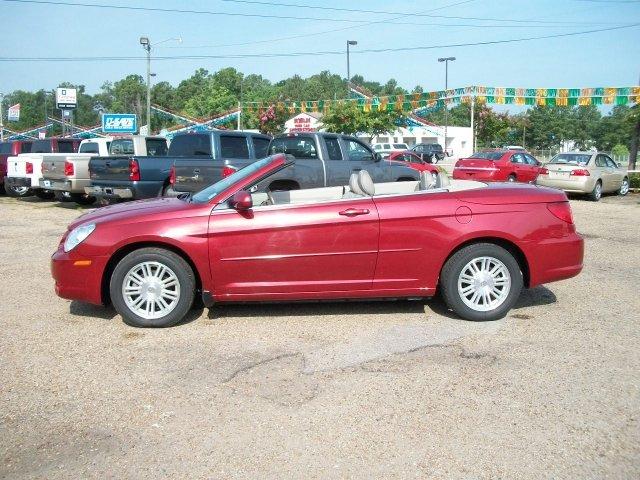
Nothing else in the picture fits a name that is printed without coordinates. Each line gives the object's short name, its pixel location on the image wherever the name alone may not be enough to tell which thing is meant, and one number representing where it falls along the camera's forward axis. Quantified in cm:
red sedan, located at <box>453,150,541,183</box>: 1961
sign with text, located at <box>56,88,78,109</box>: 4291
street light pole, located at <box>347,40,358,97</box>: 4209
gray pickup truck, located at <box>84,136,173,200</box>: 1227
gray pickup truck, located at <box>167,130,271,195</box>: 1104
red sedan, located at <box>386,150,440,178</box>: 2658
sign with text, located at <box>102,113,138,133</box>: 4459
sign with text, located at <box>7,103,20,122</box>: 6241
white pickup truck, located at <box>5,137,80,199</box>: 1557
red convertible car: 518
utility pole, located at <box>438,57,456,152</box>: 4954
